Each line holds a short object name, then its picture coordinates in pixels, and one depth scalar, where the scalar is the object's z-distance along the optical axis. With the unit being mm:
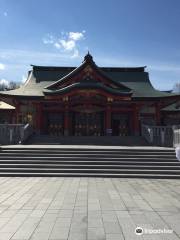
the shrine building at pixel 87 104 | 16341
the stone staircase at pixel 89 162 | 8641
